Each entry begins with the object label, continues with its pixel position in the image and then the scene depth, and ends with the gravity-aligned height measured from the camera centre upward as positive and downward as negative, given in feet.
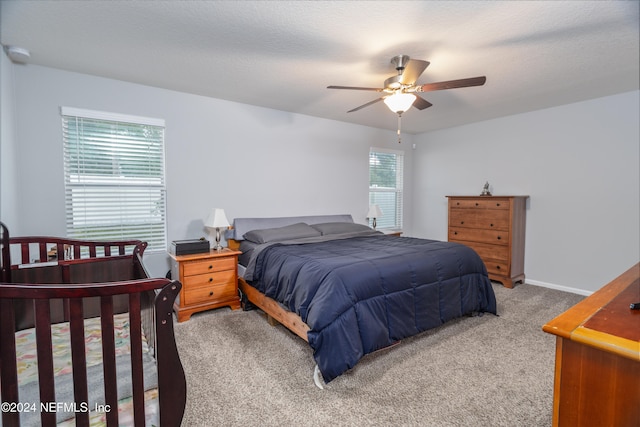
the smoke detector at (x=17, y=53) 7.60 +3.63
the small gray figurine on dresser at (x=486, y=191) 14.36 +0.24
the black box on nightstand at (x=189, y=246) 9.80 -1.72
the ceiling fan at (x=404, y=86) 7.14 +2.80
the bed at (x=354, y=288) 6.52 -2.41
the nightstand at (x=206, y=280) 9.55 -2.83
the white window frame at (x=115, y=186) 9.28 +0.29
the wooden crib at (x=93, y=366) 2.82 -1.94
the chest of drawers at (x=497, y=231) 12.78 -1.56
